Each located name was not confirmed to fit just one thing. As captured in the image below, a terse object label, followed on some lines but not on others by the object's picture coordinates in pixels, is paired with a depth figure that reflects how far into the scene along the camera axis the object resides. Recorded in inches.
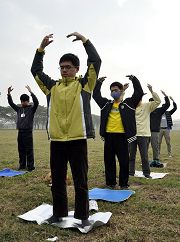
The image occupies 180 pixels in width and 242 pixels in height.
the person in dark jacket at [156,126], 323.3
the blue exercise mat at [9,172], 249.0
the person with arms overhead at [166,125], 403.1
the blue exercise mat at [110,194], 169.4
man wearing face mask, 201.2
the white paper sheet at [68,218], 126.6
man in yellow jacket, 125.6
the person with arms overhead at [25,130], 282.2
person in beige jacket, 243.3
